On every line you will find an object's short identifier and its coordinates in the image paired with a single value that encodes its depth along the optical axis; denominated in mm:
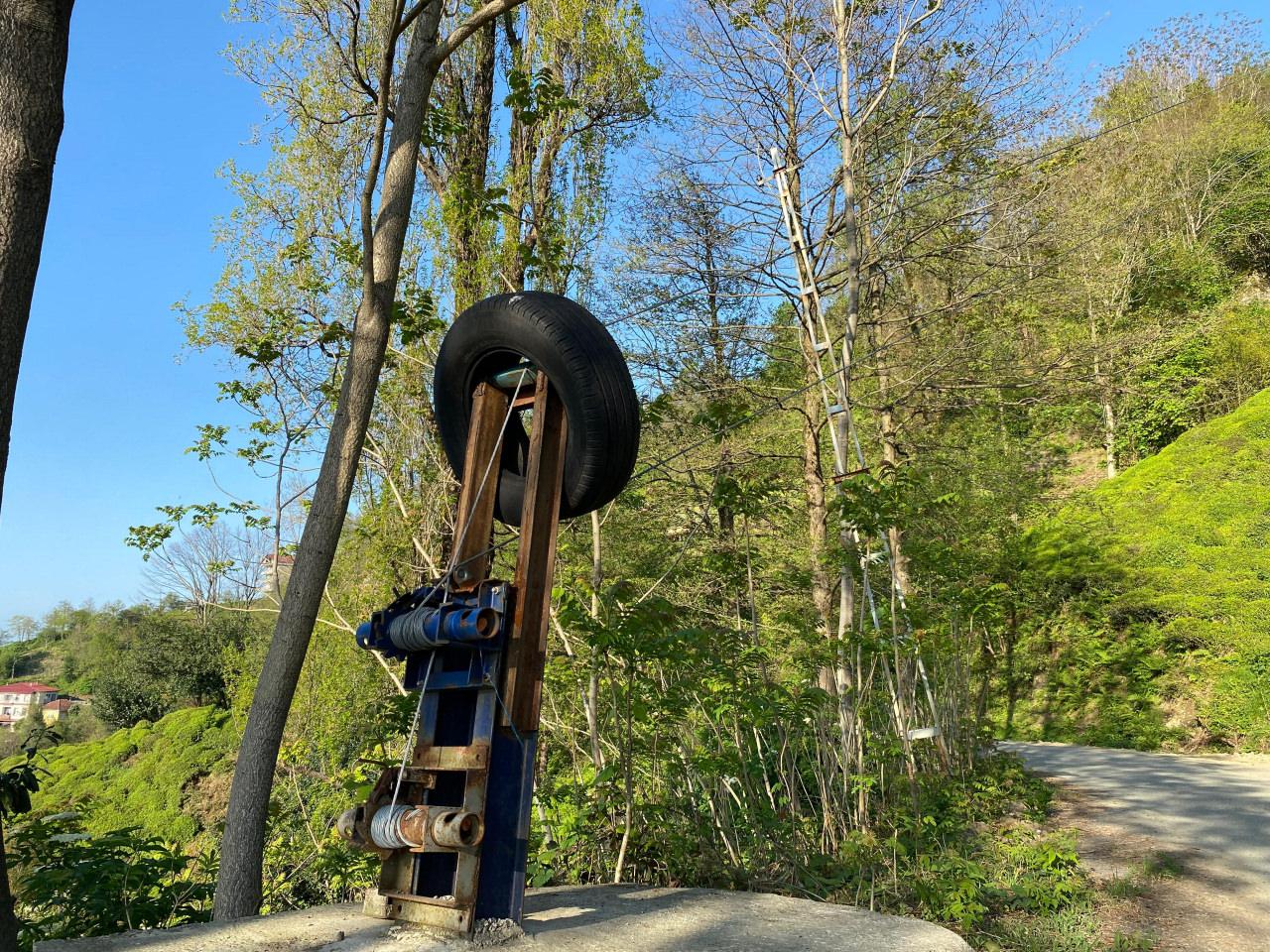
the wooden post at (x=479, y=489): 3469
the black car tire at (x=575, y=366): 3225
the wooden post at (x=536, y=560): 3076
